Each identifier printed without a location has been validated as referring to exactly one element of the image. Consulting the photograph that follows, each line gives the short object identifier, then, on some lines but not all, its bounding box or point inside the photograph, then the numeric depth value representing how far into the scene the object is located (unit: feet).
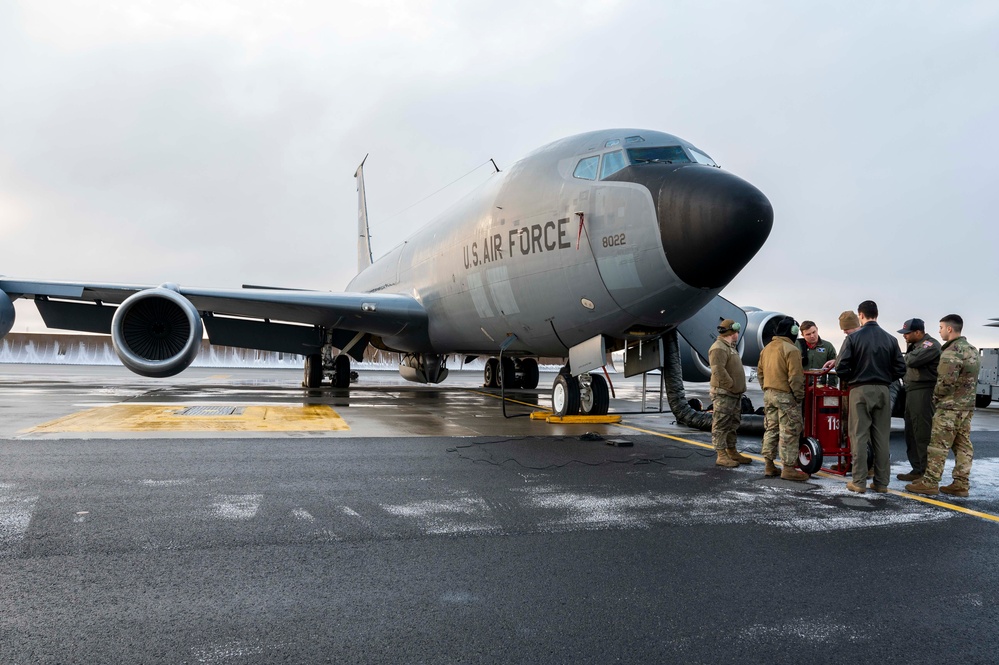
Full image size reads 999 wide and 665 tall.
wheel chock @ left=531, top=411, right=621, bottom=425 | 31.89
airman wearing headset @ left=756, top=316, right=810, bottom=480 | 19.01
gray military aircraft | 24.14
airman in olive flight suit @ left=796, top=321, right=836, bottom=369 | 28.17
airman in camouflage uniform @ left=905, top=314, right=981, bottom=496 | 17.47
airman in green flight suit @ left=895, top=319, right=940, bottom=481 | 19.27
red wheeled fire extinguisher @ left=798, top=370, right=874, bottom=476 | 20.06
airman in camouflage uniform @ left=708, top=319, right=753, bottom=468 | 21.34
